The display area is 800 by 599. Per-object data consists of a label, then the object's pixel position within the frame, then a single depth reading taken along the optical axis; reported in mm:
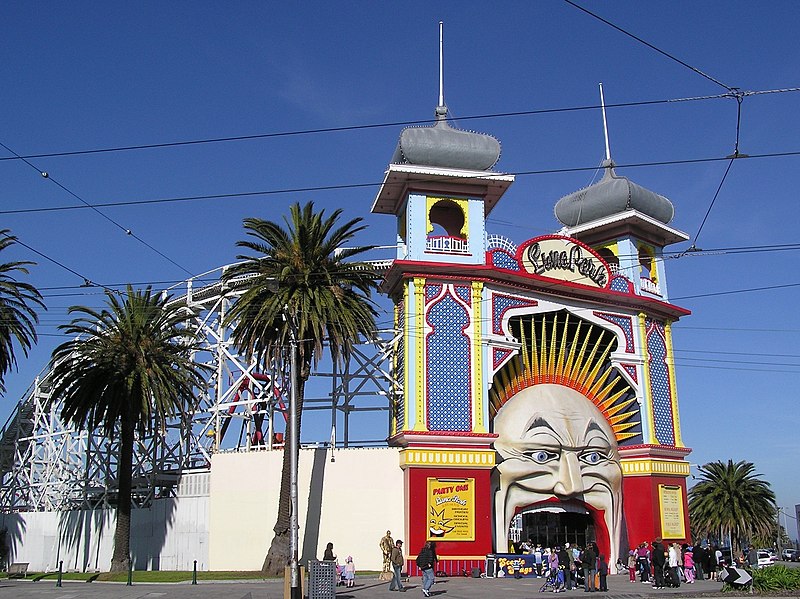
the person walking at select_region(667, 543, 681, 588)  29422
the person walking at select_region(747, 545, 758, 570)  38522
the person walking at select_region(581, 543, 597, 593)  27438
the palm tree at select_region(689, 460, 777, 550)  60750
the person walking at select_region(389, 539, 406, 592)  25719
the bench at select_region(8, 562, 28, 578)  40325
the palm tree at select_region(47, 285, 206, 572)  35375
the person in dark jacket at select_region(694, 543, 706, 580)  33312
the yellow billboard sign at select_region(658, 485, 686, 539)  38406
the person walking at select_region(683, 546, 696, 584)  32438
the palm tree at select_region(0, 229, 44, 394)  32875
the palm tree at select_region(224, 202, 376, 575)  31797
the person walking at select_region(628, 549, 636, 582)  34188
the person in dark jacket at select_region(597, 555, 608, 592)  27406
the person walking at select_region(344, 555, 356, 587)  28047
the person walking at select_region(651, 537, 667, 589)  29391
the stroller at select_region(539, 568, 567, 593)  27489
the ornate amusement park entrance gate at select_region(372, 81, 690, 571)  33250
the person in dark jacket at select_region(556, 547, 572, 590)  27094
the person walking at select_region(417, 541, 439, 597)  24125
